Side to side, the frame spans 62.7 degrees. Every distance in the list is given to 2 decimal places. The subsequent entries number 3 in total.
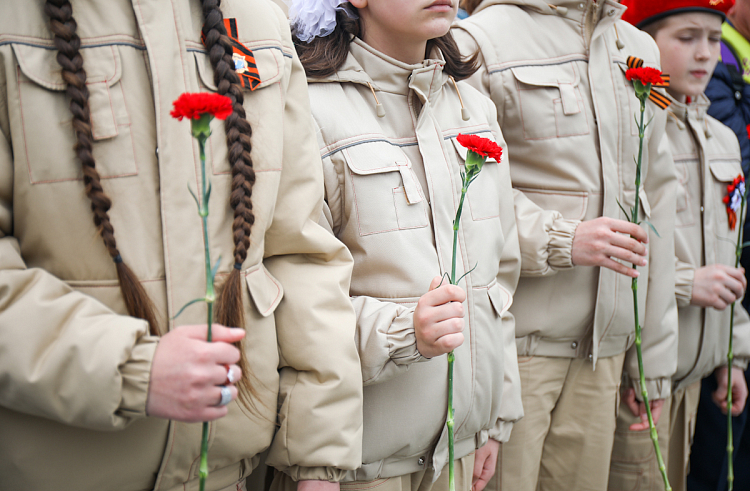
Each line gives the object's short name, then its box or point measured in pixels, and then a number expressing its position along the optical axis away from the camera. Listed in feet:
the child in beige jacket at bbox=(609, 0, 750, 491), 8.81
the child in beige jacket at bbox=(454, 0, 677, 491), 7.34
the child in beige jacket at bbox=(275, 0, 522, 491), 5.28
